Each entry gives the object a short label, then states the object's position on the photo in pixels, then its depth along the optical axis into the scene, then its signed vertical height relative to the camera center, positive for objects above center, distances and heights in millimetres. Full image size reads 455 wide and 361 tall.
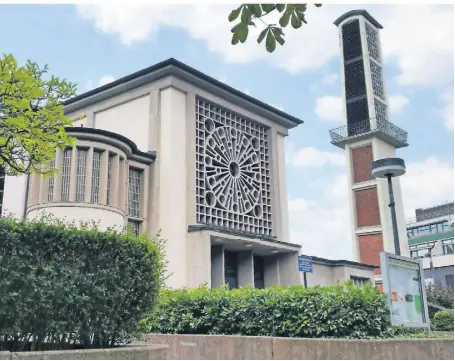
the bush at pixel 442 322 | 14105 -129
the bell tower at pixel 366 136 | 37938 +13766
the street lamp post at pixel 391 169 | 11945 +3426
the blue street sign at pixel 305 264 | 13500 +1452
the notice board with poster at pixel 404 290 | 9348 +528
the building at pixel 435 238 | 60719 +10274
